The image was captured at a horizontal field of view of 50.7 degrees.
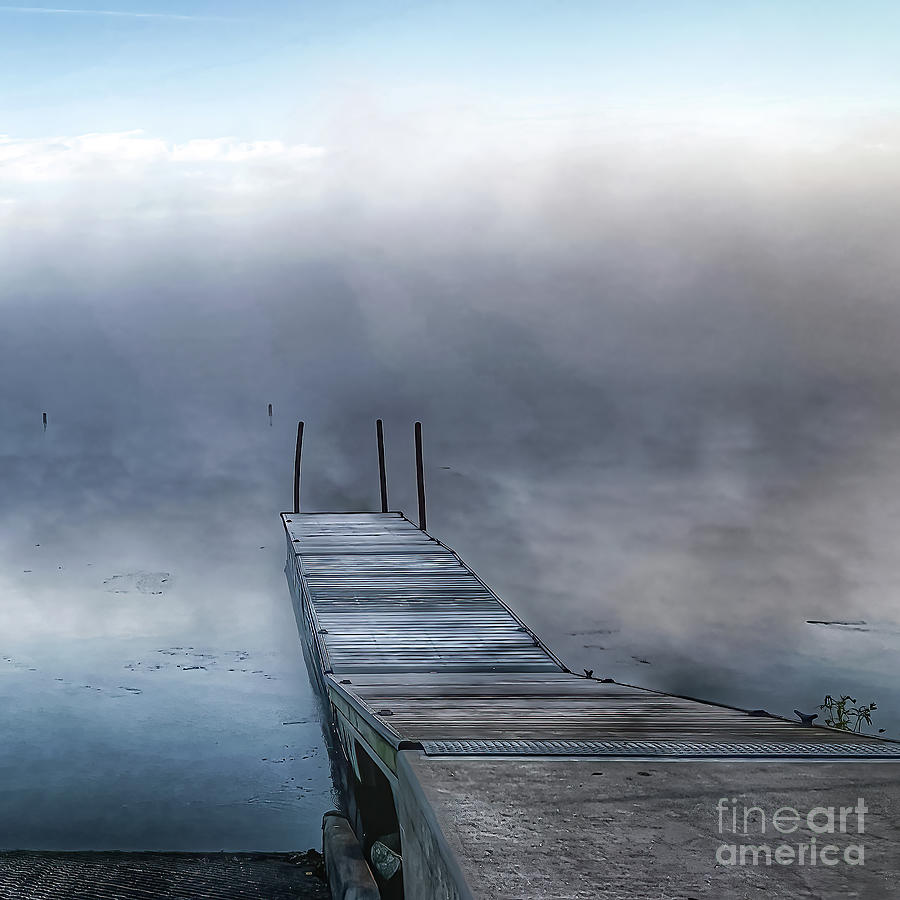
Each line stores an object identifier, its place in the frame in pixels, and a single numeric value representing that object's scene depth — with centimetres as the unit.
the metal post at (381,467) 1956
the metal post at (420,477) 1800
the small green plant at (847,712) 956
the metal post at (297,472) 2160
